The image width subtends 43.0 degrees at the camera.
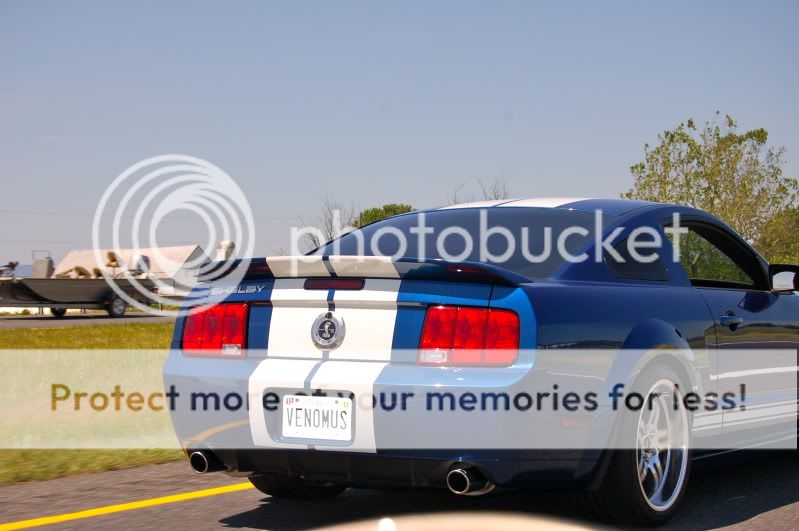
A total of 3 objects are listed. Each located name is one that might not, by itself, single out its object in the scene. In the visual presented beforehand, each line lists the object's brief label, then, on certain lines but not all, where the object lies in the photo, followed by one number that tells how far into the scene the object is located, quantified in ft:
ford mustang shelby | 12.74
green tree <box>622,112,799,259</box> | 136.05
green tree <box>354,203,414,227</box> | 219.78
